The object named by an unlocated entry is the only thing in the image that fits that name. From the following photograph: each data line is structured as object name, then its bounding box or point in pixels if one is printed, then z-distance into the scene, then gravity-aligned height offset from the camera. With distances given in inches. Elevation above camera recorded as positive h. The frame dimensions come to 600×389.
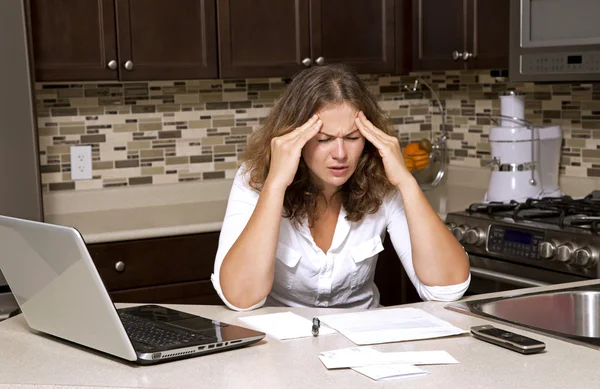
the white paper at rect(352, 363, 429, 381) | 61.9 -18.7
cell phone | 67.0 -18.4
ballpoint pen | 73.0 -18.1
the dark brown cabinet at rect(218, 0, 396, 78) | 142.9 +10.2
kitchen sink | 83.9 -20.1
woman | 87.3 -11.7
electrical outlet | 148.7 -9.2
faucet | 170.6 -9.9
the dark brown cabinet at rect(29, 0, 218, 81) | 130.3 +9.5
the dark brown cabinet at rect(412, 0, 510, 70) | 142.6 +9.6
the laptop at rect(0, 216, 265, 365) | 64.9 -15.5
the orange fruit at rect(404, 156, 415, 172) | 161.2 -11.6
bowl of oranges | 162.4 -11.8
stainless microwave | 124.0 +7.1
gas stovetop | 114.0 -18.3
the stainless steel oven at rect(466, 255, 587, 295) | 118.0 -24.2
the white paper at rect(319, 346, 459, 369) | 64.6 -18.7
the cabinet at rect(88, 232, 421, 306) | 126.9 -23.2
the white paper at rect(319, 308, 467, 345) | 71.5 -18.6
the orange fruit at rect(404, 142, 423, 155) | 162.6 -9.5
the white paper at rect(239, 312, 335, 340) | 73.2 -18.6
